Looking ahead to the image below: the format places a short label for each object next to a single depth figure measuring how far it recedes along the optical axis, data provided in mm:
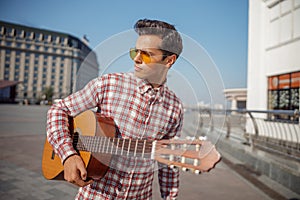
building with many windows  74750
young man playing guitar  950
